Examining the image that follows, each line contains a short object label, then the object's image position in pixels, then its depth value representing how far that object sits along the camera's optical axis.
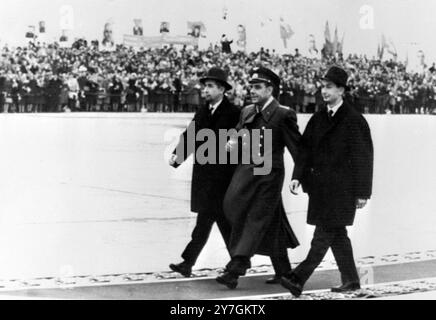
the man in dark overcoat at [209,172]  7.96
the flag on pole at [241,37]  12.22
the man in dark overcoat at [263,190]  7.66
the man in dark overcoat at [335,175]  7.48
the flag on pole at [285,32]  11.35
